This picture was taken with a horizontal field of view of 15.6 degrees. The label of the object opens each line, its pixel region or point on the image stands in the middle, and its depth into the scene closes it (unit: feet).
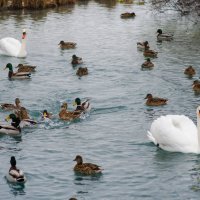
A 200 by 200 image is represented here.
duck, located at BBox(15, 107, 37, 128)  77.87
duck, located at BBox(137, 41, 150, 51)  118.52
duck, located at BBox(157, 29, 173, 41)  127.54
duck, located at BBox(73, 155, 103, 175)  63.77
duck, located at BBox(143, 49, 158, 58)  114.62
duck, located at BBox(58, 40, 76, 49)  121.70
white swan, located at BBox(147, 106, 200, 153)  71.10
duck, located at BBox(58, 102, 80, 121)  79.97
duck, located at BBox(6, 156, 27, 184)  61.74
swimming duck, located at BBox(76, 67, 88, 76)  101.50
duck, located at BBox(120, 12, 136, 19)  151.74
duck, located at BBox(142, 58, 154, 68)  105.70
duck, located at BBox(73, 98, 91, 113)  81.94
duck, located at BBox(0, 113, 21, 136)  75.97
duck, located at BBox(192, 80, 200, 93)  92.16
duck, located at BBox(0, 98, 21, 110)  83.95
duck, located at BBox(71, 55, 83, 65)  108.68
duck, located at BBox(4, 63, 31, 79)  100.83
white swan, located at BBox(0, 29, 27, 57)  116.81
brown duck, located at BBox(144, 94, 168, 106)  85.92
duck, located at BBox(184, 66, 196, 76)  101.24
